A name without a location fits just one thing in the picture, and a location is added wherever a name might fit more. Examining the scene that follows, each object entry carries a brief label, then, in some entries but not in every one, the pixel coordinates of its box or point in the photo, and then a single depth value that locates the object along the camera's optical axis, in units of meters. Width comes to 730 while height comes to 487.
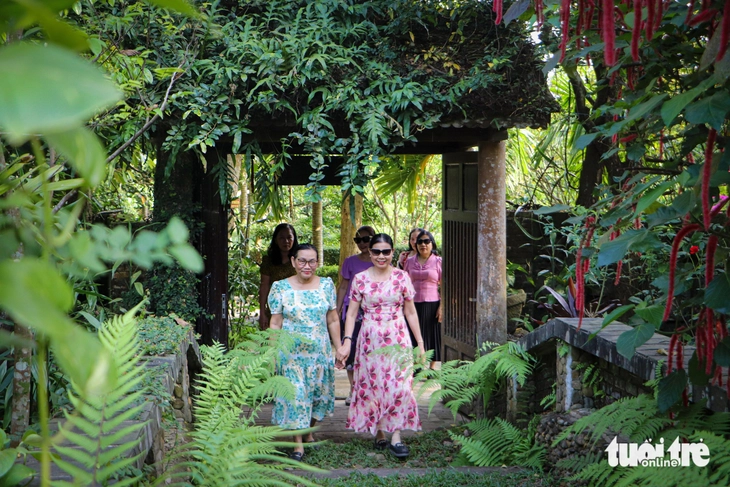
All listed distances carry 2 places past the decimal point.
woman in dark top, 8.15
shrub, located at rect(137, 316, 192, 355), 4.50
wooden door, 7.35
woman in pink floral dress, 6.02
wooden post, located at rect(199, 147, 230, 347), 7.05
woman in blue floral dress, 5.83
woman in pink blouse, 8.53
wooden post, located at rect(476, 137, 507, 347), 6.76
